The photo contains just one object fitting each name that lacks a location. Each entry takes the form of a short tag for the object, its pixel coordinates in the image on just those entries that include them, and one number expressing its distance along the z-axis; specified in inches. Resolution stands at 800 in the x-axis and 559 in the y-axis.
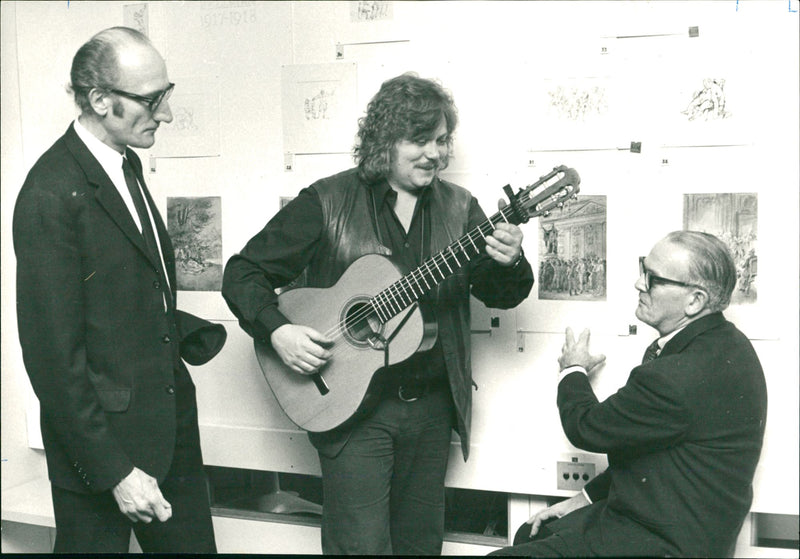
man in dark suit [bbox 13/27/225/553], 82.2
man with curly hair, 100.8
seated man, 83.3
